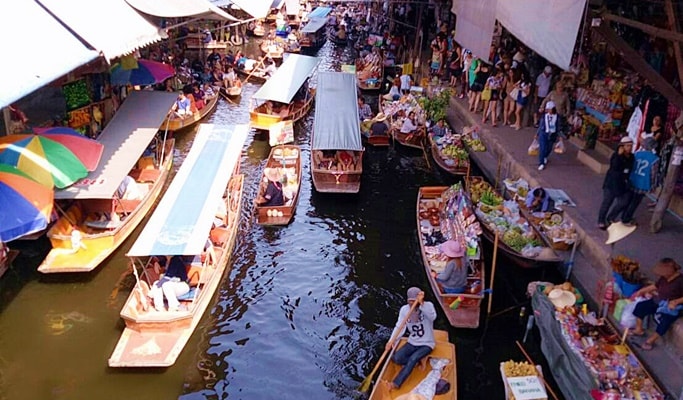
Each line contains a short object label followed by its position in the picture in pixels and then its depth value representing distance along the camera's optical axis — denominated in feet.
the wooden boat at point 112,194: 35.78
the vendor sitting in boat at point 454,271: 31.55
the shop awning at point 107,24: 37.73
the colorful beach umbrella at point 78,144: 35.53
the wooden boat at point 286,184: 44.19
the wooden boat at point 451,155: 52.44
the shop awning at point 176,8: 50.96
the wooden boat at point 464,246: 31.83
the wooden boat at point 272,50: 103.89
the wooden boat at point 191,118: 63.07
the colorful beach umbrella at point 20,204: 28.50
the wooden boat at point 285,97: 63.36
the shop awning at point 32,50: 27.71
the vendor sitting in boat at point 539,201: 40.04
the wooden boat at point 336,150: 48.57
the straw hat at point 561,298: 30.68
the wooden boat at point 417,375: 24.97
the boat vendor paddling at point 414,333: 25.63
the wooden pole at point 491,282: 32.68
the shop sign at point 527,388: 24.41
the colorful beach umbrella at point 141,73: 52.70
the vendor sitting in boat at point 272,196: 44.57
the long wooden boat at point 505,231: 35.47
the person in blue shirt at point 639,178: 33.96
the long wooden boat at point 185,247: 28.94
